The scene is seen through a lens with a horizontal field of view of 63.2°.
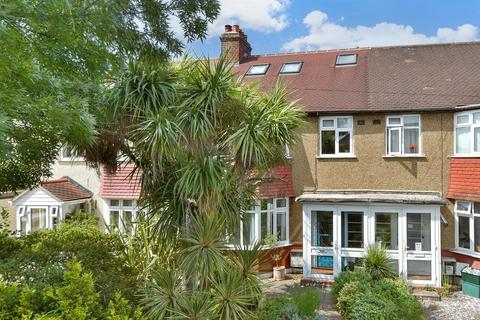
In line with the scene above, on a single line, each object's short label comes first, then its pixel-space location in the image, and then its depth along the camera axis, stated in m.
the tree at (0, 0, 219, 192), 2.60
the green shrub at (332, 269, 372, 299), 8.61
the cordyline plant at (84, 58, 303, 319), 6.05
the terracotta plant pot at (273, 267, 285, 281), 12.46
